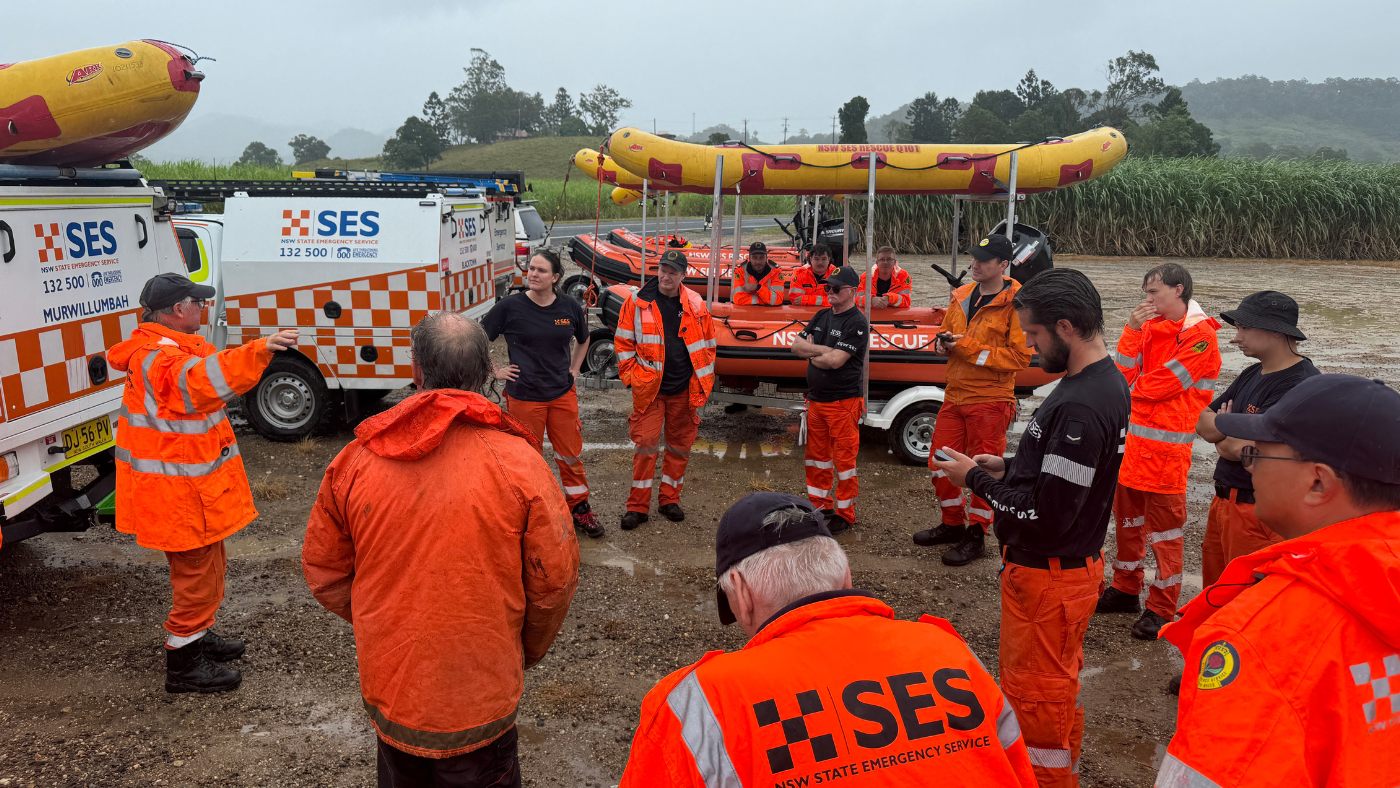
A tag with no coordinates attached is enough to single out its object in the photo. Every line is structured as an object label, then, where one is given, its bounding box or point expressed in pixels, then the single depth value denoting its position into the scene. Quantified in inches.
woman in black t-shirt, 215.8
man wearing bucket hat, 136.9
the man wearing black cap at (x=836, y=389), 213.2
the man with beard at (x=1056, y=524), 110.4
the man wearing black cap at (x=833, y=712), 49.6
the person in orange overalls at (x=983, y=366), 197.8
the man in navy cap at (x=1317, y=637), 49.5
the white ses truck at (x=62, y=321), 151.0
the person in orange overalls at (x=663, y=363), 224.1
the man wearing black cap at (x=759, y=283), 375.6
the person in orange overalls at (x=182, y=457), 135.3
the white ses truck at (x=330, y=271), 268.8
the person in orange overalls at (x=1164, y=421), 172.7
